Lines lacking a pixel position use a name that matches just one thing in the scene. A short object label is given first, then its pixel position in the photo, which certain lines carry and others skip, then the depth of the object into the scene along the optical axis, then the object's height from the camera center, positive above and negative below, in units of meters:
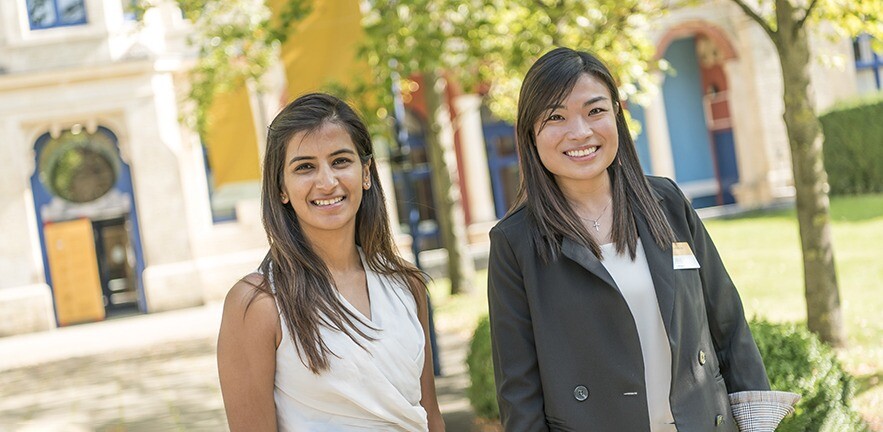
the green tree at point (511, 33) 10.27 +1.30
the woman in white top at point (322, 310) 2.98 -0.31
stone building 23.22 +0.97
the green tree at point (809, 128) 8.09 +0.00
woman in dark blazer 3.09 -0.37
